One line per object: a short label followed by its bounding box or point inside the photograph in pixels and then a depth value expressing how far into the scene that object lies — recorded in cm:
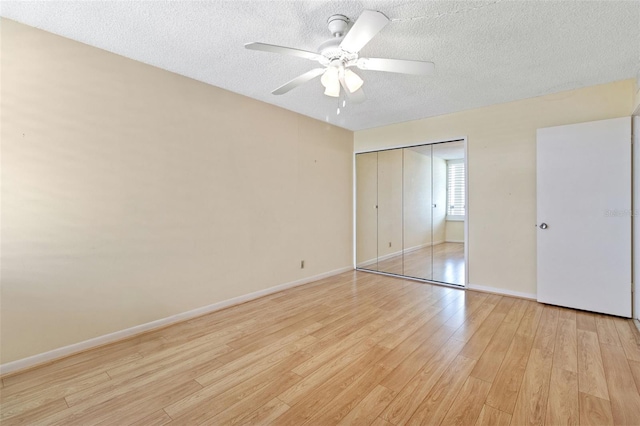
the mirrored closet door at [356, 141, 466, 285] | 422
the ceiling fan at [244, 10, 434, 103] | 166
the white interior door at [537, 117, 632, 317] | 291
